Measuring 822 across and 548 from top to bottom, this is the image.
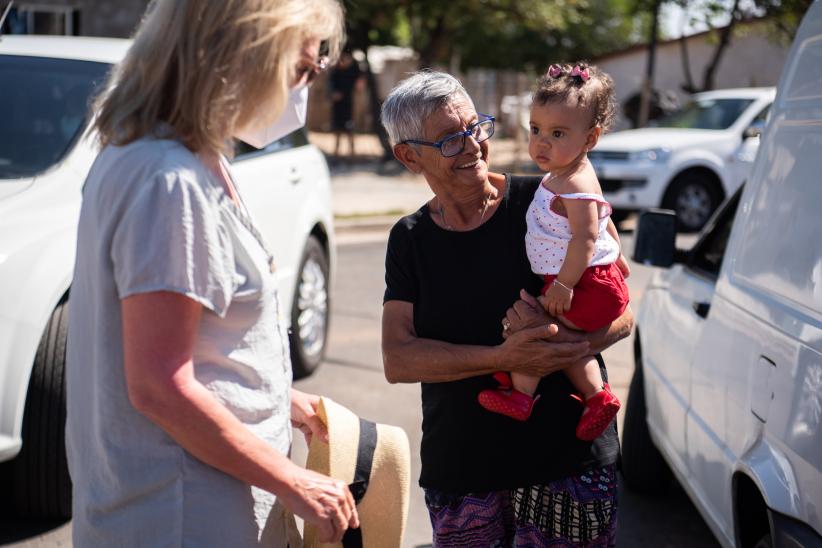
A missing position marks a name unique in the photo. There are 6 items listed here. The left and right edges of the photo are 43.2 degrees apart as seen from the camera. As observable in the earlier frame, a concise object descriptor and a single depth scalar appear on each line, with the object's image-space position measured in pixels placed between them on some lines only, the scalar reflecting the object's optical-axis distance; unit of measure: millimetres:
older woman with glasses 2467
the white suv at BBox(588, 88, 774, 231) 12859
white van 2535
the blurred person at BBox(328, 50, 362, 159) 20219
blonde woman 1679
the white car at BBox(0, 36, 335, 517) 3691
